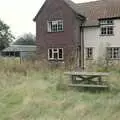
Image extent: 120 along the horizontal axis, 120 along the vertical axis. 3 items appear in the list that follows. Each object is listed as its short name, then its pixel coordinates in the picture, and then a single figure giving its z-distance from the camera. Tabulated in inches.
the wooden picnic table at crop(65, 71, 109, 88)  439.5
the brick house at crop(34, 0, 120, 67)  1084.5
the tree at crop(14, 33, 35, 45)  3493.1
